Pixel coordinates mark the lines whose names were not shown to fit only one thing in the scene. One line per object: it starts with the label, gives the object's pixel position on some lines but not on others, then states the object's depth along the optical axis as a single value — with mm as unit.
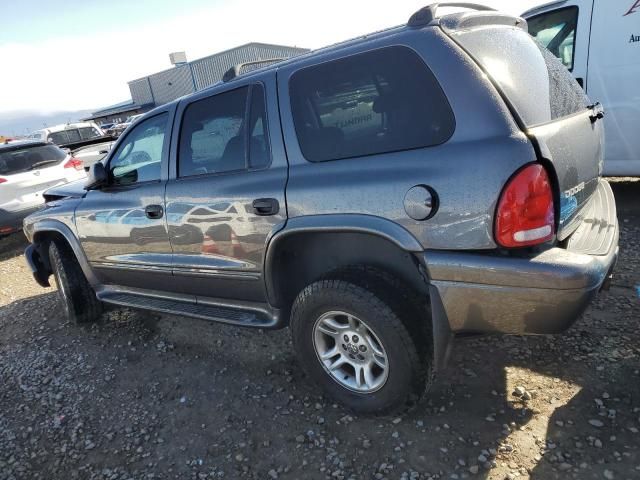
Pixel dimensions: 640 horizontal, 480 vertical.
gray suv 1923
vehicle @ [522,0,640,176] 4520
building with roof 45469
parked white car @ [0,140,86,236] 7012
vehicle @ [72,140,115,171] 9914
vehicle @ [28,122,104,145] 11625
